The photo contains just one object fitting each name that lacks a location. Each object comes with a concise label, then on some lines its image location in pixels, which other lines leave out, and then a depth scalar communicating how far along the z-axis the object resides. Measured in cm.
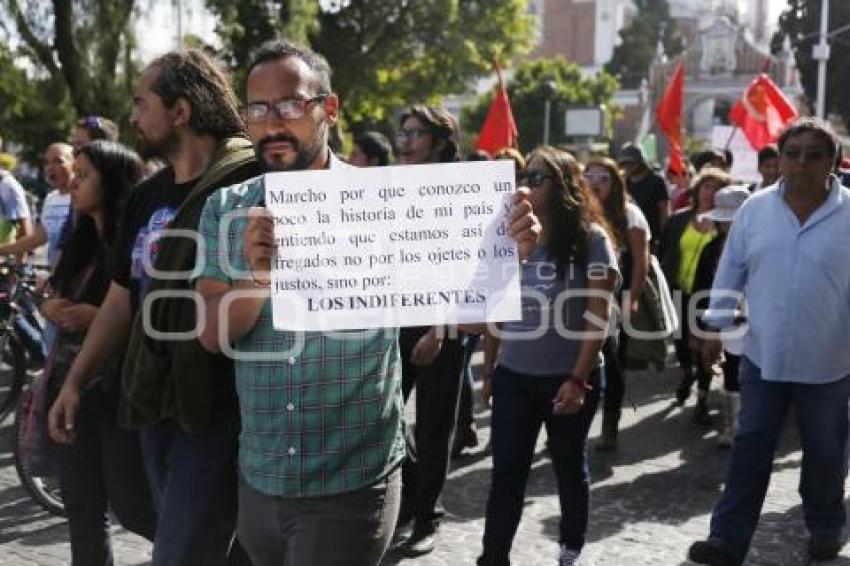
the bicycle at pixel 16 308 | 599
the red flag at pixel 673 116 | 1202
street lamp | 2348
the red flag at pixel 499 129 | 1048
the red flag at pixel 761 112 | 995
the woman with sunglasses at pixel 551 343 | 366
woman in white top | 566
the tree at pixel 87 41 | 1623
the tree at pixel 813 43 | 3988
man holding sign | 217
